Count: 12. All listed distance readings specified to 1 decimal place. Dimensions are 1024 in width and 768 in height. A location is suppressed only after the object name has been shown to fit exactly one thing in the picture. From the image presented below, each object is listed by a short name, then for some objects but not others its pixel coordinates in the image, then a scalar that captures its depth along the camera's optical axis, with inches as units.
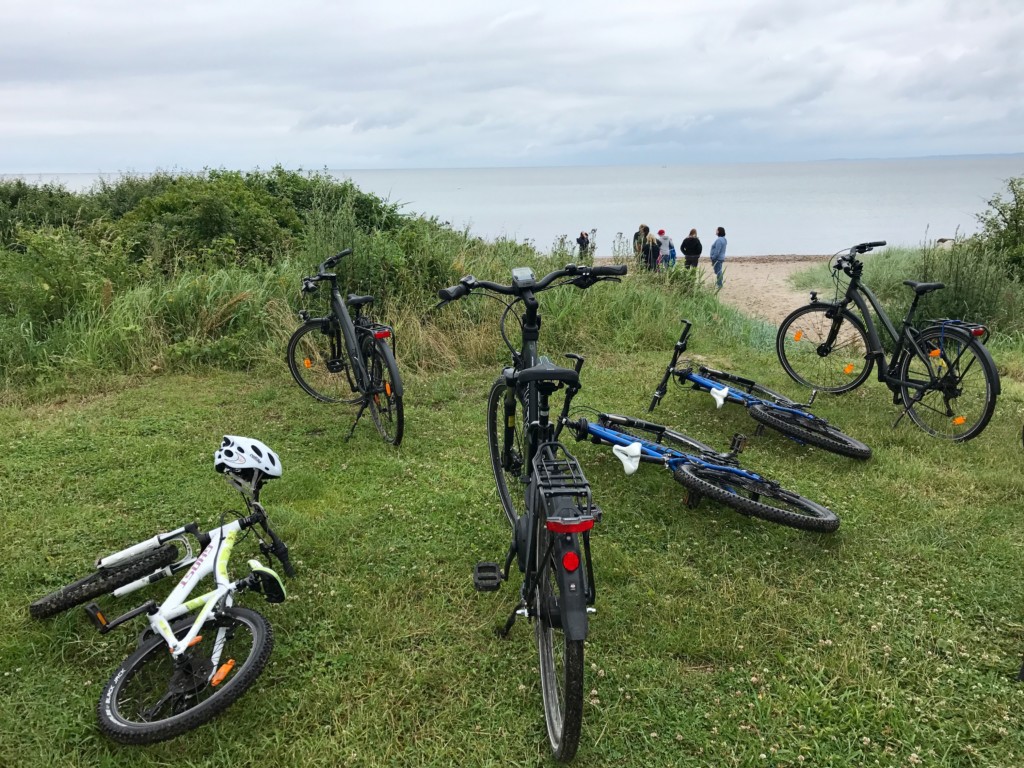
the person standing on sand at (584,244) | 420.3
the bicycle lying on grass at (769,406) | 176.1
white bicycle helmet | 117.5
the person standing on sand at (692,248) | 617.6
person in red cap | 580.0
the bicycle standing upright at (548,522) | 81.0
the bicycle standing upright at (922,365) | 185.5
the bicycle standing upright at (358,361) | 188.7
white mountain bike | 92.8
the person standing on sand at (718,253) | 652.7
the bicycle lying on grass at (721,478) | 136.5
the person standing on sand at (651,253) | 422.0
